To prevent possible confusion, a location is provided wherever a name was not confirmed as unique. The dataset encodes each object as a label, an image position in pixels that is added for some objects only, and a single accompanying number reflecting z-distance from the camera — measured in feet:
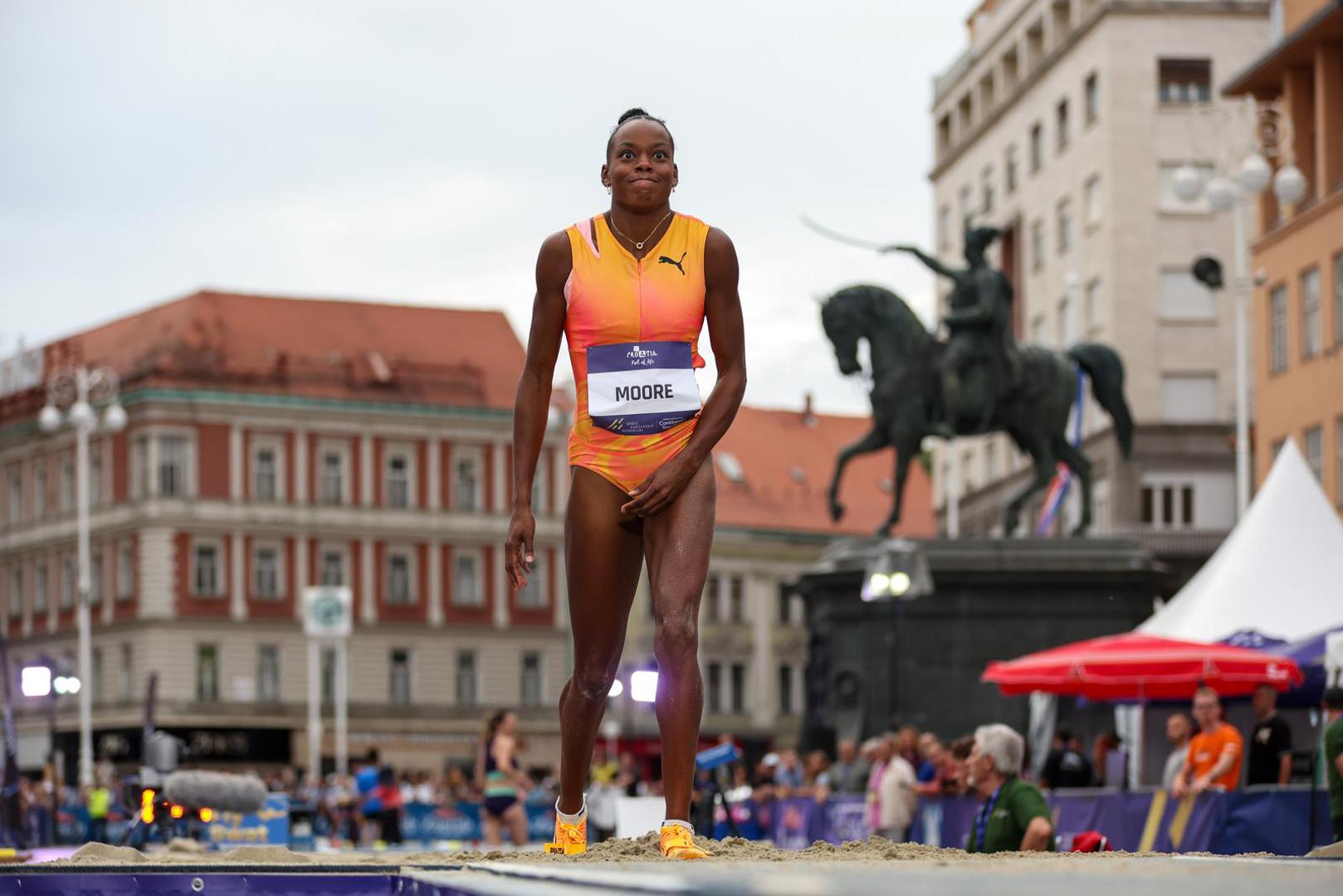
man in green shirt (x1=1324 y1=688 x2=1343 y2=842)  49.96
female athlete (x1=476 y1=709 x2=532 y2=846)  70.79
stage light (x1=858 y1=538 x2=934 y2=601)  99.30
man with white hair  36.06
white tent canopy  79.46
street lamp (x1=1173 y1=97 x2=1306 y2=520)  116.26
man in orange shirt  55.88
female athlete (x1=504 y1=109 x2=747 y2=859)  25.85
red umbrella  71.20
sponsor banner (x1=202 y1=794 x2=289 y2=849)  66.13
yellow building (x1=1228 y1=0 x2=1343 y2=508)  170.30
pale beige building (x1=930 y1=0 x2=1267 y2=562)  246.47
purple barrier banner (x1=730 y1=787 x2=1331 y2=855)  56.65
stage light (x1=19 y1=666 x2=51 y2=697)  75.10
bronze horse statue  117.19
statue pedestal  117.91
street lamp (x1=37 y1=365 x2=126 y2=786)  198.06
